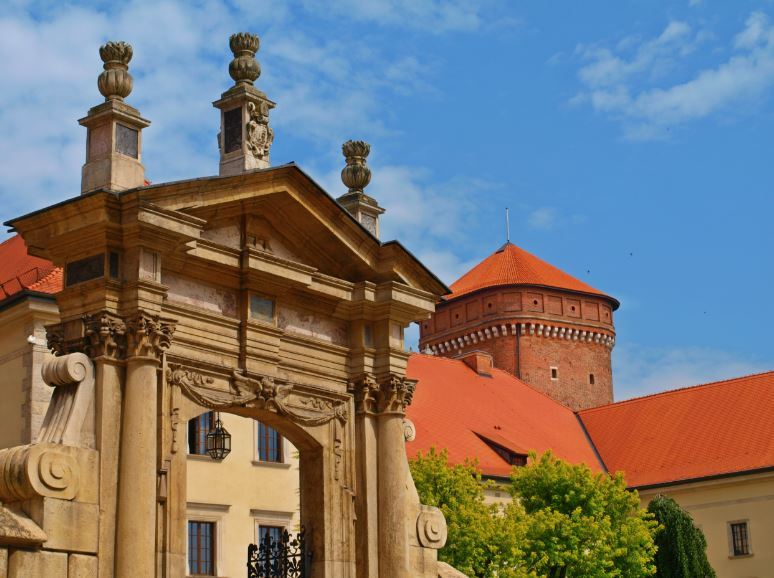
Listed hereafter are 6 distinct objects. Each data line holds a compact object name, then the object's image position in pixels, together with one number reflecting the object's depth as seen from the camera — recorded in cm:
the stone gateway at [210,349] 1305
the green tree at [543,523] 3158
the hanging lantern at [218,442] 1877
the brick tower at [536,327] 5753
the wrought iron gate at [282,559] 1538
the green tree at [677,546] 3862
